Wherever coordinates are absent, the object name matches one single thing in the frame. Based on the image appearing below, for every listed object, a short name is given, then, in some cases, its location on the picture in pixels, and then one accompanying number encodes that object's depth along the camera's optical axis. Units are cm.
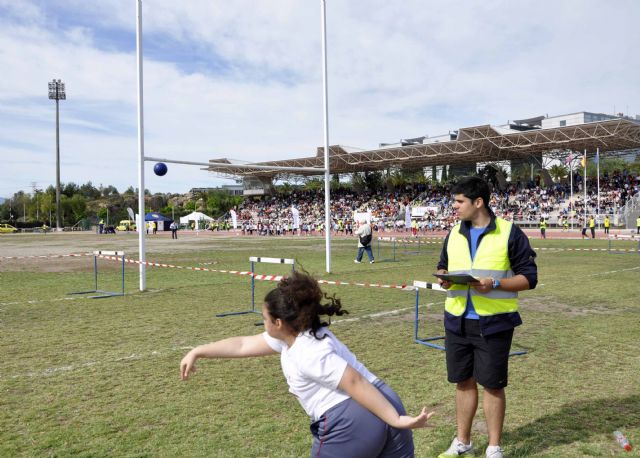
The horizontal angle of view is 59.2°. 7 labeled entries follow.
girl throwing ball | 237
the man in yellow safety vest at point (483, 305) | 384
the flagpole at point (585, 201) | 4659
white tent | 6955
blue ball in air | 1215
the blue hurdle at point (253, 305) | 961
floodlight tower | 8381
